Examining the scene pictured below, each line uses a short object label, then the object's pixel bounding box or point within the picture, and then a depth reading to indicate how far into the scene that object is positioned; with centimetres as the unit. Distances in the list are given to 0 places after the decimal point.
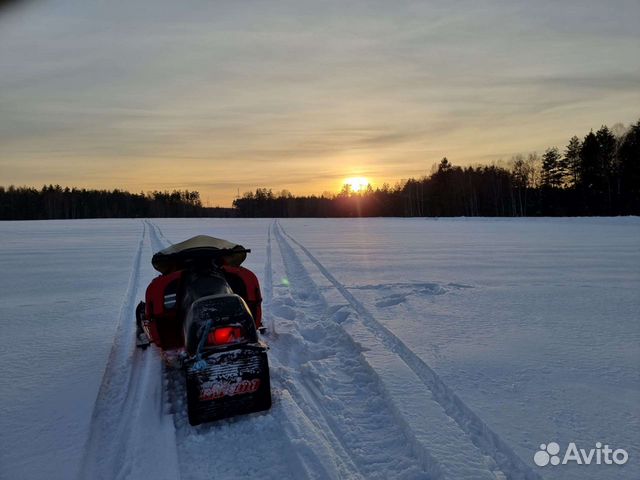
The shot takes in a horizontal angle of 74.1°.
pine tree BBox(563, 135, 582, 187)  5445
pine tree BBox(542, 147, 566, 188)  5678
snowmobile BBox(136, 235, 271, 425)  306
